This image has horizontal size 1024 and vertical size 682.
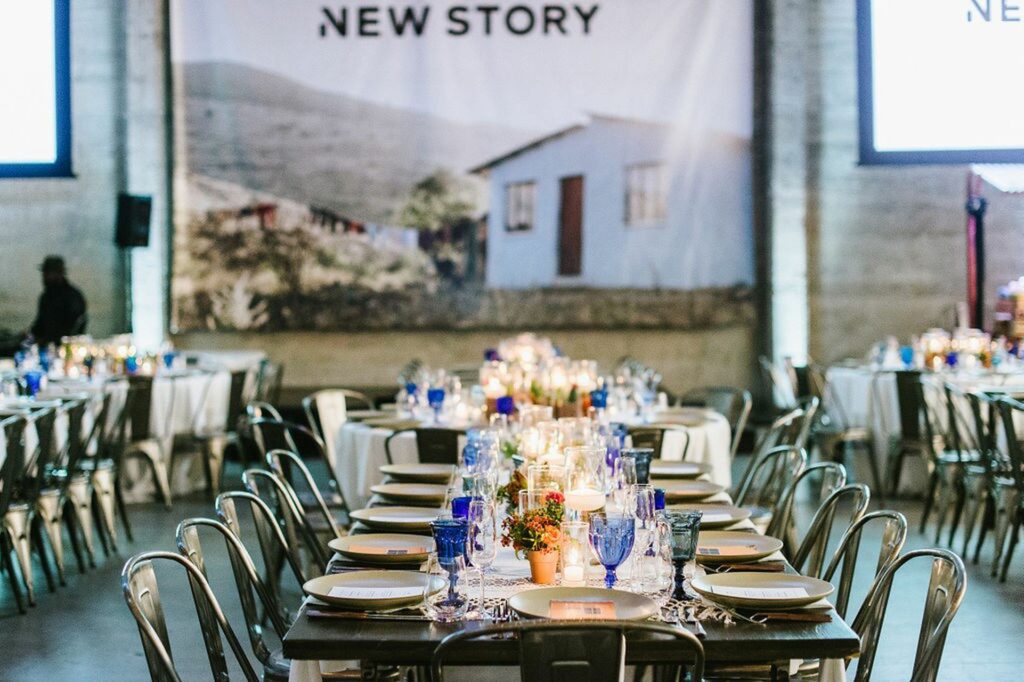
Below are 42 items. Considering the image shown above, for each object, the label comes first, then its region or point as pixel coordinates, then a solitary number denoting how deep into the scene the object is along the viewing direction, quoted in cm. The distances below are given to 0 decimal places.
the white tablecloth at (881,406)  885
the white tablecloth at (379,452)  645
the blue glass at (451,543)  291
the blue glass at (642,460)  426
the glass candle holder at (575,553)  316
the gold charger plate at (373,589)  289
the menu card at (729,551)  336
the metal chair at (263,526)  373
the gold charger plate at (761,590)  286
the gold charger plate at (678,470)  490
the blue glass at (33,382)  779
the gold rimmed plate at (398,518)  377
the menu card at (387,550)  338
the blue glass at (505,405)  577
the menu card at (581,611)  276
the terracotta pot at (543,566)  312
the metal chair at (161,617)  284
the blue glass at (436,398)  684
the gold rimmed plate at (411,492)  432
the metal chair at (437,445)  594
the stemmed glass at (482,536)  309
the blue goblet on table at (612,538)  296
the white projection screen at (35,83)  1195
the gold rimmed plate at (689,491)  428
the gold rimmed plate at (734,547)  334
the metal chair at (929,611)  284
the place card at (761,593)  289
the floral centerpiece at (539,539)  312
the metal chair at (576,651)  243
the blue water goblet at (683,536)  297
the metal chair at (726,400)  750
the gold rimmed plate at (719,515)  383
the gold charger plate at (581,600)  279
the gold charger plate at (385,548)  336
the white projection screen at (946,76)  1173
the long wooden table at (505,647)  263
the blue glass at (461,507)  334
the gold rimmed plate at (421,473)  487
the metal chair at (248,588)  340
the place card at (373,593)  292
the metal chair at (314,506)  477
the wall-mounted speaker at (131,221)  1193
